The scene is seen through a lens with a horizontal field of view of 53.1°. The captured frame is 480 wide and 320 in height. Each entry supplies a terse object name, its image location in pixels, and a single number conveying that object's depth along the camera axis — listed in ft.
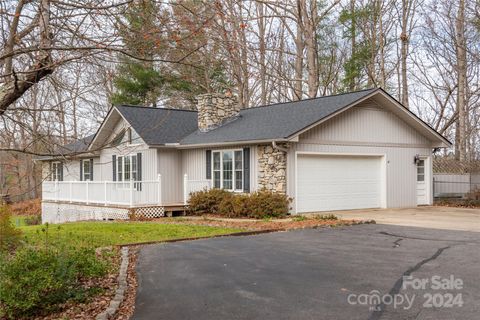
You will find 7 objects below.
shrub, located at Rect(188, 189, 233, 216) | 57.06
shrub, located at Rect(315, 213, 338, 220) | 47.91
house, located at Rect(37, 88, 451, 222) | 54.70
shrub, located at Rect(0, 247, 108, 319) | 18.71
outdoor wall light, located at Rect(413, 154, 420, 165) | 65.05
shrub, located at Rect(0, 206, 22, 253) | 32.54
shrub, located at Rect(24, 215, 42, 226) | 88.07
